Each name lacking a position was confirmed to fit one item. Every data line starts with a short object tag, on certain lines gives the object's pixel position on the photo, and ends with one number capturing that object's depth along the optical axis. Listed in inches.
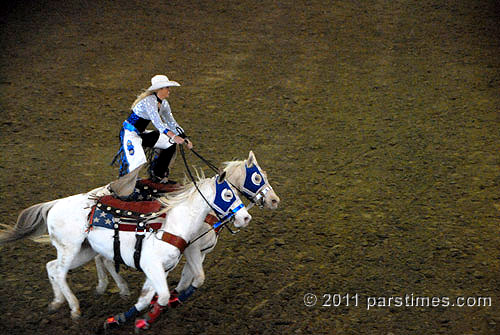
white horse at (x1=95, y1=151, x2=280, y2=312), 497.7
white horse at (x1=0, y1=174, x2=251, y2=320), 472.4
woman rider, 504.4
